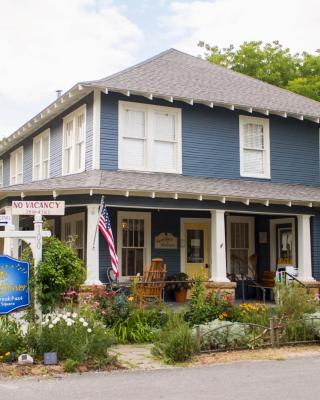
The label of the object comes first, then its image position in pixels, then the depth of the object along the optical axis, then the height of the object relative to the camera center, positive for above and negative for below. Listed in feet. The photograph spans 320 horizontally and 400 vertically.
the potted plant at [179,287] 52.49 -2.66
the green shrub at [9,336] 28.96 -3.86
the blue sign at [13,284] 29.48 -1.30
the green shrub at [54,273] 29.84 -0.76
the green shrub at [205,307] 38.39 -3.28
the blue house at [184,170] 48.49 +8.06
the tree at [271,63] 112.37 +37.21
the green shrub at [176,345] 30.42 -4.54
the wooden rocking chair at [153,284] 43.32 -1.94
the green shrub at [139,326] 36.49 -4.29
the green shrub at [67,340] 28.73 -4.01
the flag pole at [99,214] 43.34 +2.60
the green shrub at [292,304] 36.19 -2.89
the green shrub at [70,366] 27.27 -4.97
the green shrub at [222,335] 32.73 -4.36
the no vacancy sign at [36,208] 30.63 +2.62
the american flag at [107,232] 41.98 +1.83
